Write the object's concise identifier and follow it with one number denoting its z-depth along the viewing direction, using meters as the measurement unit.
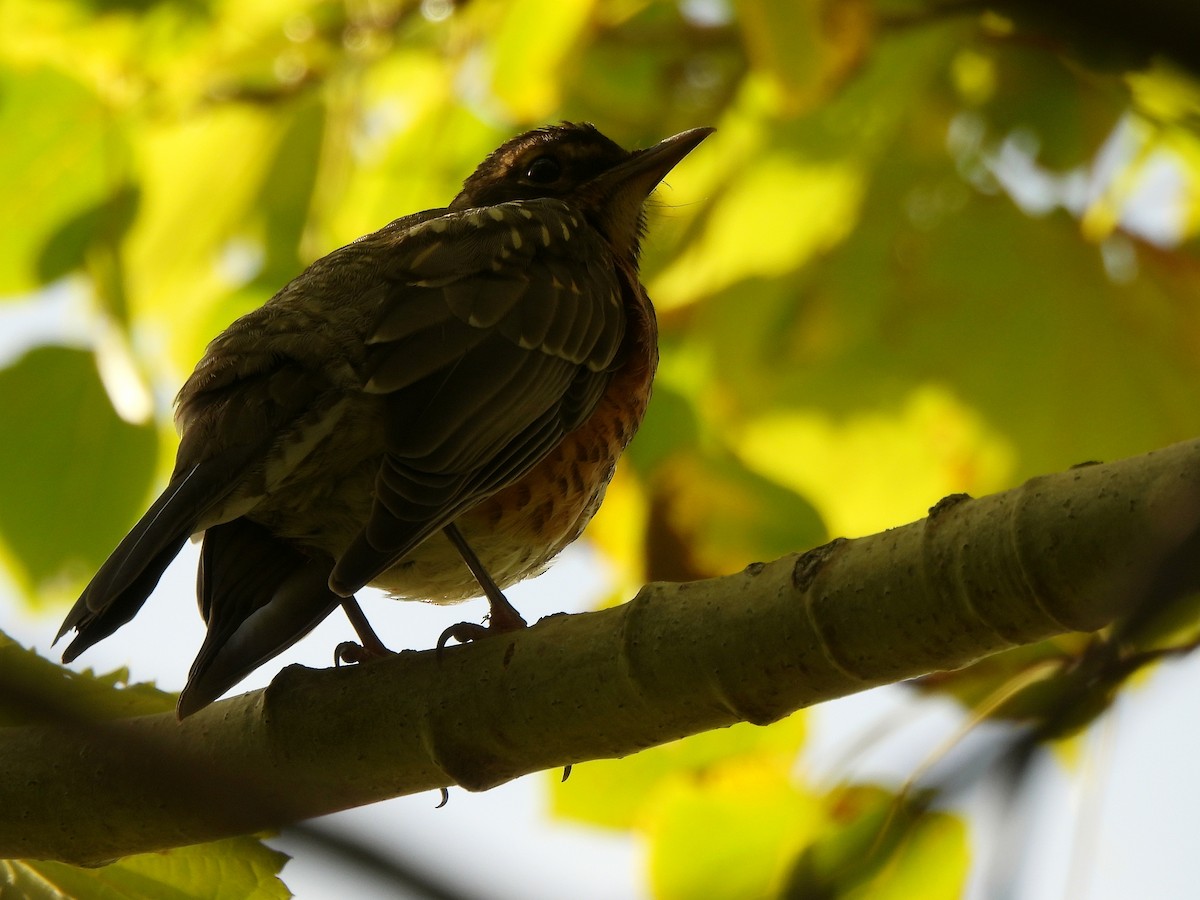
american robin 5.52
